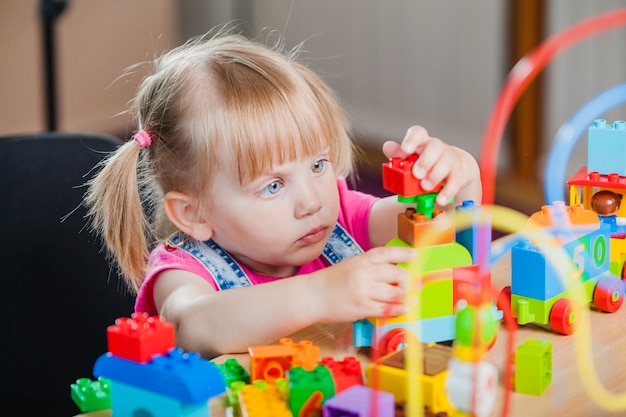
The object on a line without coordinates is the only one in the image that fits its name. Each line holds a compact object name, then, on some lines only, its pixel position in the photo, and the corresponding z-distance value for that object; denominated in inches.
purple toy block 40.6
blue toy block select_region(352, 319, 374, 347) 47.0
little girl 51.0
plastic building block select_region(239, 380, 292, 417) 42.7
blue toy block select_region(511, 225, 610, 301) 47.6
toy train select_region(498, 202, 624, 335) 47.6
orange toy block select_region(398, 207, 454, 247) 46.0
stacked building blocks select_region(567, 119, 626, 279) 50.1
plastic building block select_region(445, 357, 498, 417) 38.1
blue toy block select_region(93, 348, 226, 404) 40.0
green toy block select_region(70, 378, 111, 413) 44.5
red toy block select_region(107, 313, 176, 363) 40.5
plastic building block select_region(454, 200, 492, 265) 41.2
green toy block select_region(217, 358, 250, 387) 45.5
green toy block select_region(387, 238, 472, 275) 45.9
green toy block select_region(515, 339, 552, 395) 43.6
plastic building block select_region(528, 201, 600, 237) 47.9
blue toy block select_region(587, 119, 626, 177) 49.9
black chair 59.1
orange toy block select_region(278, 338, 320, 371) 45.2
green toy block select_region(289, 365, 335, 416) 42.7
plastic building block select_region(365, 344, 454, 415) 41.7
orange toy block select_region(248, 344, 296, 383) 45.0
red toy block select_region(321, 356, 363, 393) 44.3
